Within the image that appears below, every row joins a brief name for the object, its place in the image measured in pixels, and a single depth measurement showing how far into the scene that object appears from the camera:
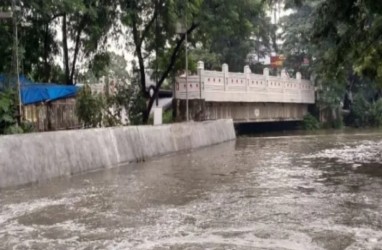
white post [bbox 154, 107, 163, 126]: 18.73
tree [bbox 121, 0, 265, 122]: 21.33
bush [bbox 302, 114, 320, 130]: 40.34
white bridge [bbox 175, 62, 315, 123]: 26.84
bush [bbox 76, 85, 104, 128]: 15.80
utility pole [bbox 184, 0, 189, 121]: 21.74
